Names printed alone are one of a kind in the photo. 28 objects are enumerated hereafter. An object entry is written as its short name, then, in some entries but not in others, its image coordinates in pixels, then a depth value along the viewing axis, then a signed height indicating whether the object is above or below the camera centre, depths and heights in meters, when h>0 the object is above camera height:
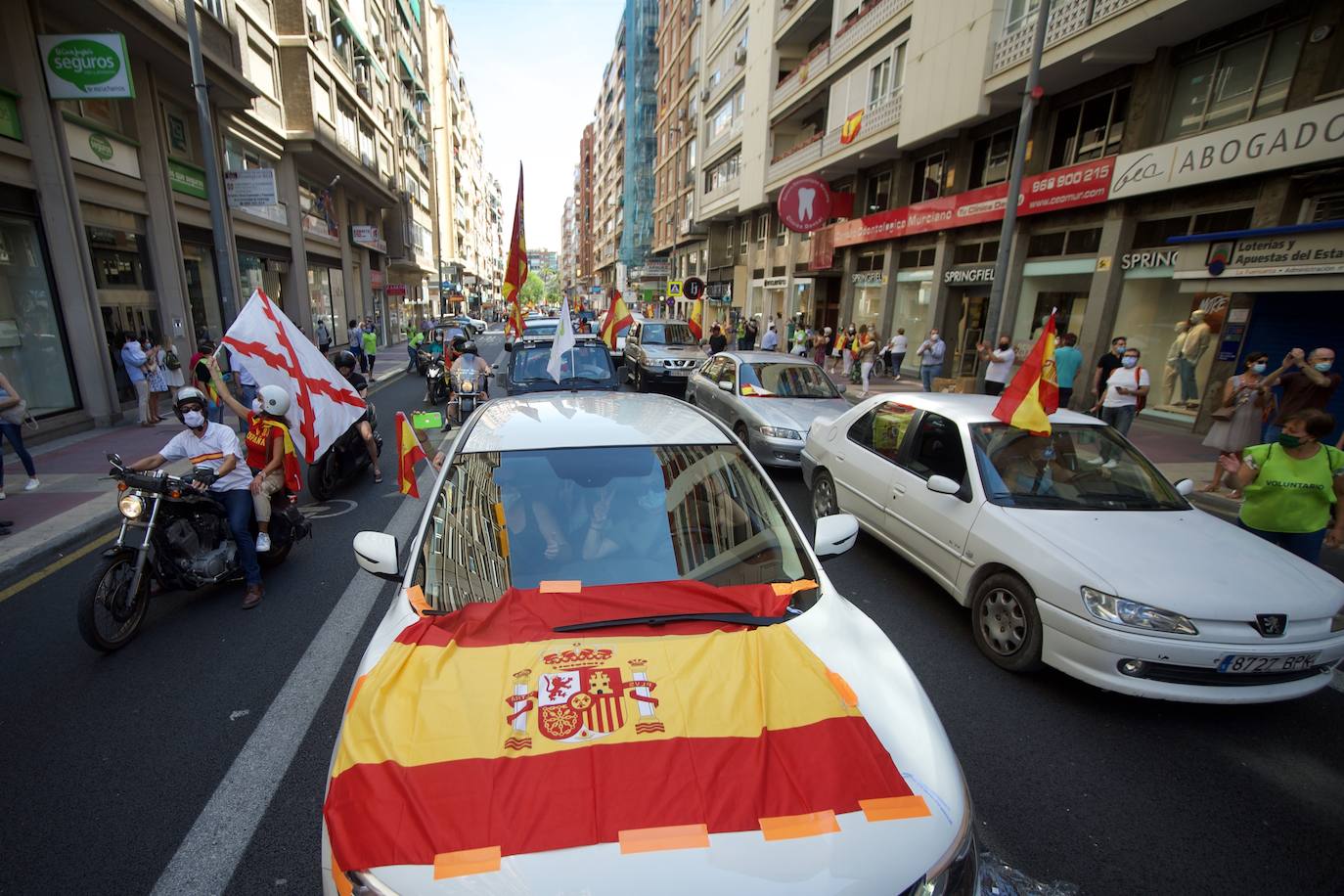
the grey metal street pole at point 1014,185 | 10.89 +2.65
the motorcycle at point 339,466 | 7.07 -2.14
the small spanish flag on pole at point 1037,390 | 4.32 -0.48
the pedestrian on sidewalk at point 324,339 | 19.27 -1.57
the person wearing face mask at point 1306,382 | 6.91 -0.54
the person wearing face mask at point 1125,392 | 8.96 -0.96
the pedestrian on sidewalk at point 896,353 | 18.03 -1.11
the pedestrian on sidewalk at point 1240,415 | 7.44 -1.01
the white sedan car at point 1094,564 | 3.19 -1.40
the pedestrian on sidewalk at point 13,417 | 6.48 -1.54
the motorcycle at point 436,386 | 14.52 -2.18
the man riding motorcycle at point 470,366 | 10.87 -1.24
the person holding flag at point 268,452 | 4.74 -1.34
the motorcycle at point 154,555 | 3.82 -1.91
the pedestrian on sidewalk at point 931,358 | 15.62 -1.01
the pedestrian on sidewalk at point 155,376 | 10.86 -1.68
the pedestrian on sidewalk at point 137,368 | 10.52 -1.51
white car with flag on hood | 1.45 -1.24
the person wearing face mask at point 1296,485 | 4.12 -1.05
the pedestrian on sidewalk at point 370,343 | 17.67 -1.50
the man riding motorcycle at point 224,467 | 4.49 -1.35
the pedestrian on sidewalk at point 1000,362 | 12.59 -0.84
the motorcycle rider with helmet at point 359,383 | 7.74 -1.41
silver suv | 16.06 -1.34
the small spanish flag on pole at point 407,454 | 3.79 -1.06
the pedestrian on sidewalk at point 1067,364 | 10.23 -0.65
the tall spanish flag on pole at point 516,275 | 11.17 +0.47
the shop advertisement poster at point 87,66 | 9.39 +3.33
